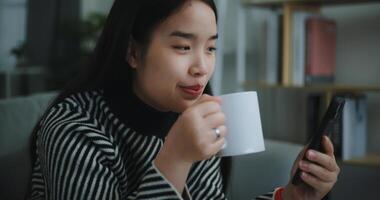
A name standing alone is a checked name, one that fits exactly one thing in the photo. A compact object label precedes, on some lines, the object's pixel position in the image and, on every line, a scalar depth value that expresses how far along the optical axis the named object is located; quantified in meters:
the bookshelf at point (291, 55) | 2.08
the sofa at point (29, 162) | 1.33
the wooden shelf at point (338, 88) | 2.00
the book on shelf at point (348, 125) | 2.09
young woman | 0.76
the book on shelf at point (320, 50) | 2.21
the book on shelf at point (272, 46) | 2.28
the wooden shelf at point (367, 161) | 1.97
